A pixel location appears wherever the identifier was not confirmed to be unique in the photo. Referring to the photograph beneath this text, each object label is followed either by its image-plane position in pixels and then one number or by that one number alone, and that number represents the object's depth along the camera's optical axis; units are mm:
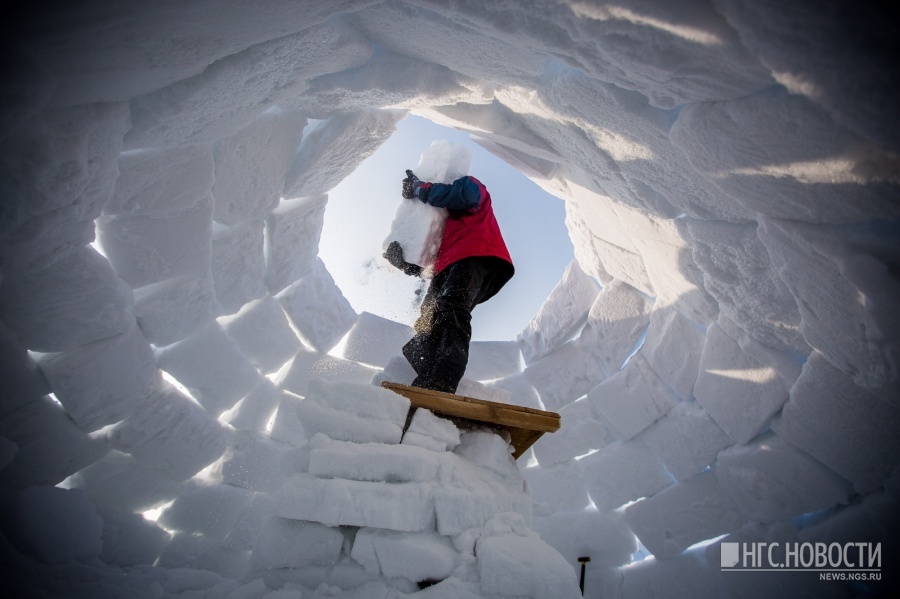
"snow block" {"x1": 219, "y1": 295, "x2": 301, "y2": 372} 3277
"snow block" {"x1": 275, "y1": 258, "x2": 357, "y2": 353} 3609
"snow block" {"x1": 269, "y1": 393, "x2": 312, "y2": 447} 3561
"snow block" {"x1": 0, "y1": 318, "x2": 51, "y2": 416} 1709
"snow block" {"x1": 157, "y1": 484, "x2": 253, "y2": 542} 2973
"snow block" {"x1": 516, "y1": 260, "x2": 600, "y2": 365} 3811
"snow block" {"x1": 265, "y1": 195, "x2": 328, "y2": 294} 2951
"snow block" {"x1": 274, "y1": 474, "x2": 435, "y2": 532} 1072
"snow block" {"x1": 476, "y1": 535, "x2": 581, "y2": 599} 995
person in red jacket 1877
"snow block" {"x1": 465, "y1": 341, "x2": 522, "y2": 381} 4152
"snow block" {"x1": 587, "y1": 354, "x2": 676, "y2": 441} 3240
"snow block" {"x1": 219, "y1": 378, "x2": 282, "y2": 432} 3409
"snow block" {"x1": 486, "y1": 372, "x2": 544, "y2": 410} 3971
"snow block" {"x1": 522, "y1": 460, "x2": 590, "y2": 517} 3707
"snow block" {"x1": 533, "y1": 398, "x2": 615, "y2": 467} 3670
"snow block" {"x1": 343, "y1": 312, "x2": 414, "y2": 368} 3928
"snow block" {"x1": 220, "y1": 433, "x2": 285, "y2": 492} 3244
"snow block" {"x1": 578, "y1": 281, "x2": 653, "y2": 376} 3398
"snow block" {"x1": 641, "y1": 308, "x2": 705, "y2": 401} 2922
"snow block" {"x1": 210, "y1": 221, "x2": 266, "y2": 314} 2557
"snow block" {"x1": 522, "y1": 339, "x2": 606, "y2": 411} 3744
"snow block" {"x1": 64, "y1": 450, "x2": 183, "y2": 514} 2486
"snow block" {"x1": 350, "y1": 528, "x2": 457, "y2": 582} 1048
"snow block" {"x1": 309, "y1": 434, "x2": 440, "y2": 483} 1157
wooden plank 1369
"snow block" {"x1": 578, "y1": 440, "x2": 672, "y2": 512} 3312
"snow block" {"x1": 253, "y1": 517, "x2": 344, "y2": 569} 1096
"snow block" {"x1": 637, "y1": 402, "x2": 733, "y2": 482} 2859
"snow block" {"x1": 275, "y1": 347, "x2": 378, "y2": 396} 3686
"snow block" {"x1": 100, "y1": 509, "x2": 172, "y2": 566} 2369
